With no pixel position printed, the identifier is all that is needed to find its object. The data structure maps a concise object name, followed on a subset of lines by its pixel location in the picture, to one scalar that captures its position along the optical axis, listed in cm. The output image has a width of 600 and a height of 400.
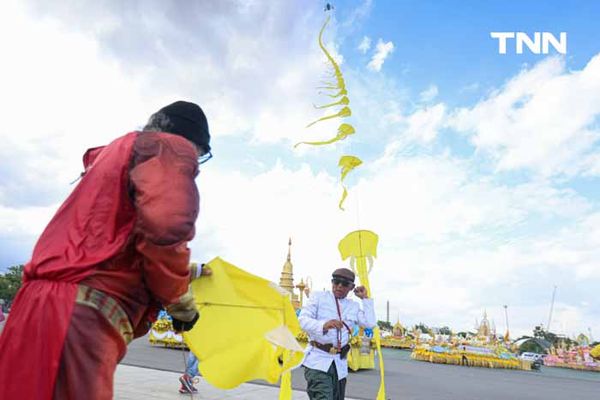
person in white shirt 462
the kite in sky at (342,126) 568
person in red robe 134
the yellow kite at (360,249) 575
